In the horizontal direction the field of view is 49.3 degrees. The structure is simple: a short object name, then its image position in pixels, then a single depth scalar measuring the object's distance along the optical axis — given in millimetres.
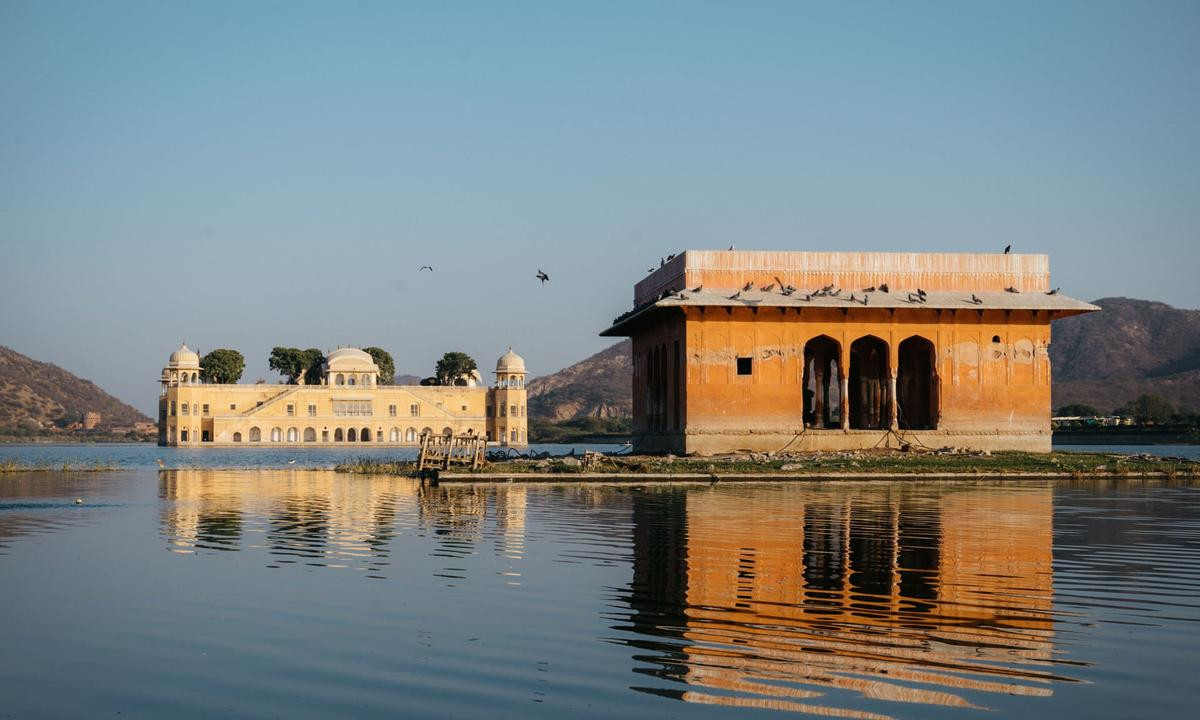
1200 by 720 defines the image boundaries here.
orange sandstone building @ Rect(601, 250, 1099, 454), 43750
